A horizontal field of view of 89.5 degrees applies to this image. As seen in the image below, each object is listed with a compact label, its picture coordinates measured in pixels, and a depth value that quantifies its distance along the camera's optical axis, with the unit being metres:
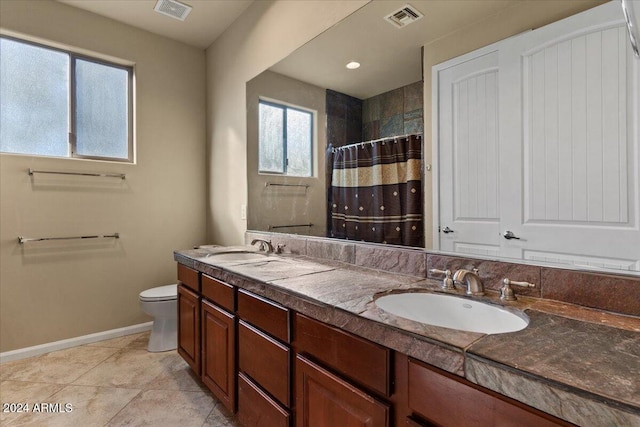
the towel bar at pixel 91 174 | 2.37
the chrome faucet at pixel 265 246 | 2.23
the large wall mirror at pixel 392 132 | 1.05
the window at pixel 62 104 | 2.35
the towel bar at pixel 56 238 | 2.35
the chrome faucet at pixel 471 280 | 1.08
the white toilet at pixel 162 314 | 2.42
